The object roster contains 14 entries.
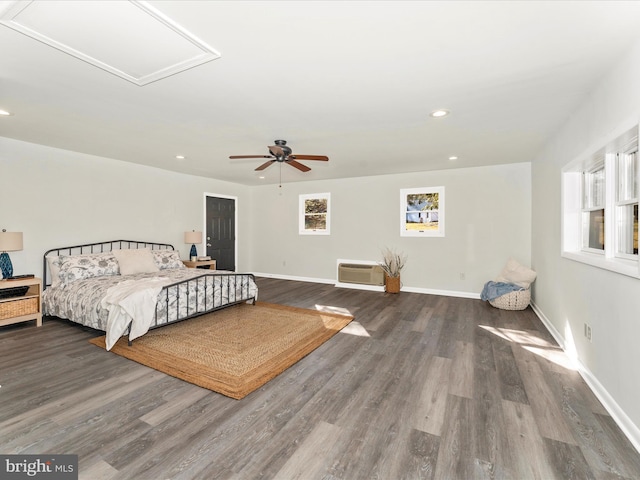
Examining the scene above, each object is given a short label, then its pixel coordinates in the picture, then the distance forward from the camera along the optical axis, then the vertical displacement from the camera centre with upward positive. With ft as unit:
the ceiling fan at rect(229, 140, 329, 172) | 12.26 +3.49
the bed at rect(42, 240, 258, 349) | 11.01 -2.17
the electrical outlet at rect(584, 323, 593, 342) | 8.53 -2.75
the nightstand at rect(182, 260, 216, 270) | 19.97 -1.79
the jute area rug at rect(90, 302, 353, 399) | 8.72 -3.93
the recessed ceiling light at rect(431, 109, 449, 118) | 9.99 +4.21
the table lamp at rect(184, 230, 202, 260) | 20.51 -0.11
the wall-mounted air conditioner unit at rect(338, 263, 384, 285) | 21.01 -2.62
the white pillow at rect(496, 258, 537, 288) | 15.66 -2.00
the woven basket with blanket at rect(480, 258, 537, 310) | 15.38 -2.72
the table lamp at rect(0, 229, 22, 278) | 12.30 -0.39
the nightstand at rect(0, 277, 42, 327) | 12.17 -2.83
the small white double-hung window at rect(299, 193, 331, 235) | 24.00 +1.92
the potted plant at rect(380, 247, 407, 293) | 20.27 -2.05
